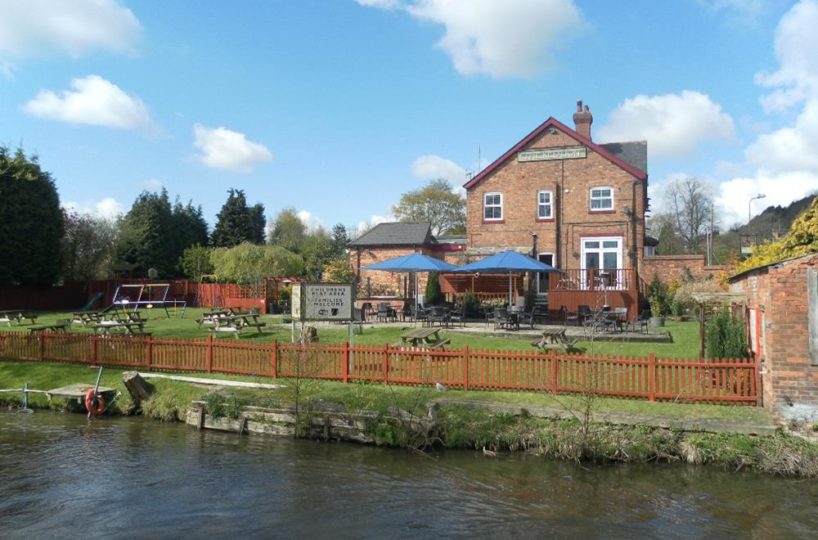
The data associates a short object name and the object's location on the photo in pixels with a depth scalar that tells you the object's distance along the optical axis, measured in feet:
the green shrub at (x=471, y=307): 75.46
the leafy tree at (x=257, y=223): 187.37
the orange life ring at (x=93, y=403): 40.60
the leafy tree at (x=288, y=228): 230.21
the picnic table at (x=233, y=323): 59.68
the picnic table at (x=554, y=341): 46.24
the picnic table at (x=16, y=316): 79.87
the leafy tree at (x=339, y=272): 98.94
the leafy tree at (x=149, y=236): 151.43
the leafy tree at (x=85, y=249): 133.80
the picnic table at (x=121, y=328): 60.18
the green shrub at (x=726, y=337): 36.99
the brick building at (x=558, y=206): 88.22
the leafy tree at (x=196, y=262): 146.61
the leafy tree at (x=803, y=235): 42.91
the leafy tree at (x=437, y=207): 215.92
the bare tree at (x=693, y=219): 196.03
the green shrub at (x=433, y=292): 85.20
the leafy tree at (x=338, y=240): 167.94
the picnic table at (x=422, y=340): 45.78
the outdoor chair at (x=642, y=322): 62.71
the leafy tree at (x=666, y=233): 187.42
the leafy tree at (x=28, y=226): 112.37
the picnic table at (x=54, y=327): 55.31
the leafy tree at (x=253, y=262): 128.36
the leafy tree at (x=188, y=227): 170.91
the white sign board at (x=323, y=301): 44.47
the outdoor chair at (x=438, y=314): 63.57
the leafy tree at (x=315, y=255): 136.20
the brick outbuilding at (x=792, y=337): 29.99
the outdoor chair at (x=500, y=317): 60.03
